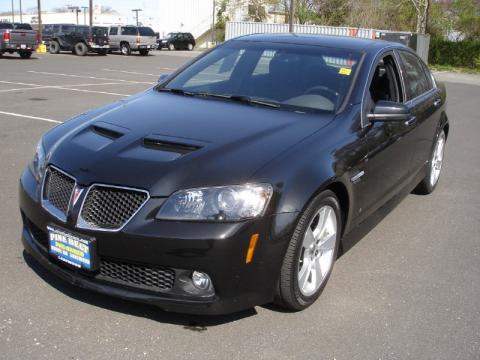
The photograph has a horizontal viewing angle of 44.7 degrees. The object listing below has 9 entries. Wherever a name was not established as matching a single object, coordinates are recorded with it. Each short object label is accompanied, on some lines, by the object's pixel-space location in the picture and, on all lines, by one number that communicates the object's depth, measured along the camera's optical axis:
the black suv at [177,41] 47.34
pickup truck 27.03
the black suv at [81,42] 33.25
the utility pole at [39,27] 36.37
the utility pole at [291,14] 33.25
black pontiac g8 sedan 2.93
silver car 35.34
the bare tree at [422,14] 38.12
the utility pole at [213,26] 58.61
